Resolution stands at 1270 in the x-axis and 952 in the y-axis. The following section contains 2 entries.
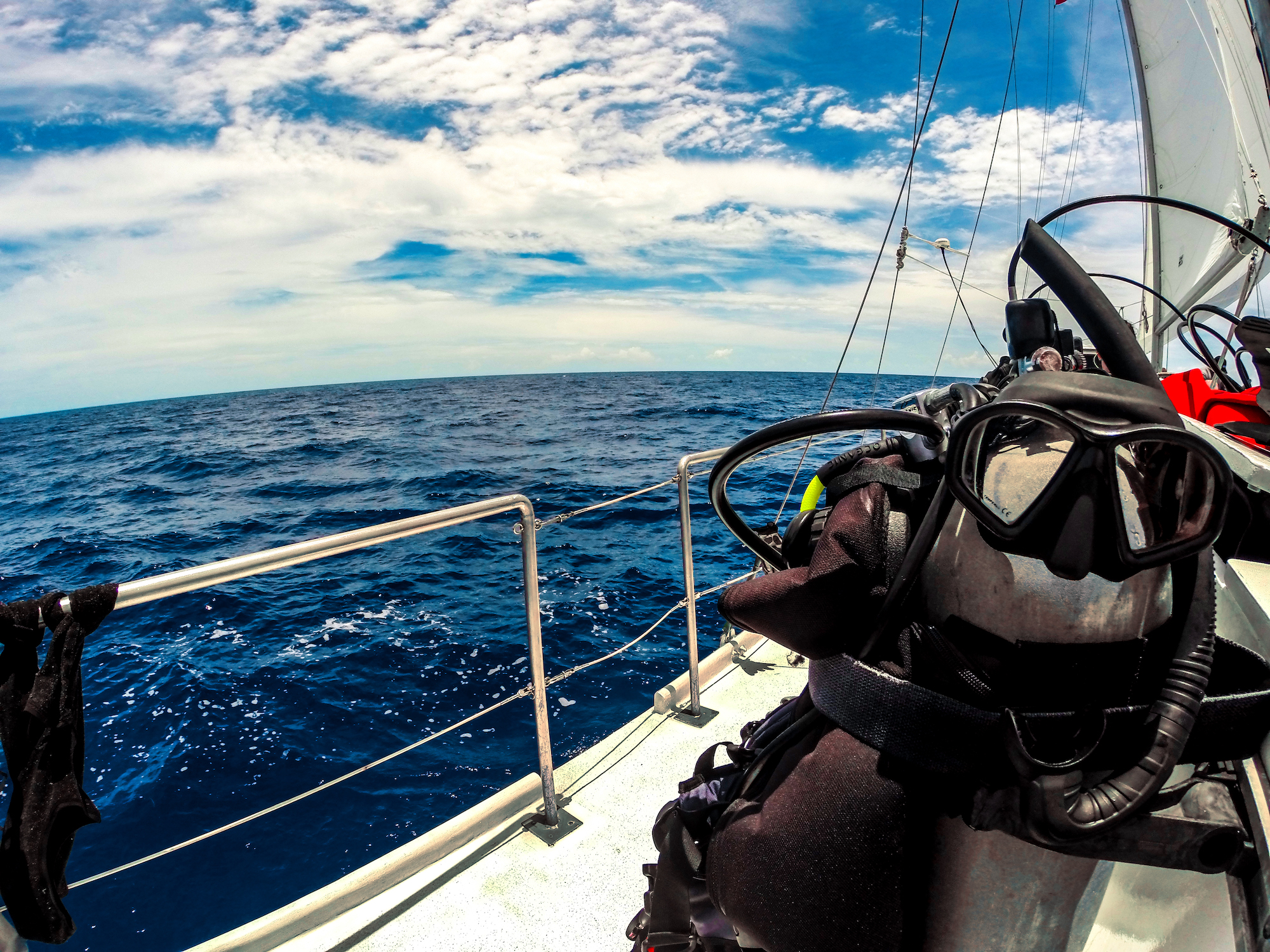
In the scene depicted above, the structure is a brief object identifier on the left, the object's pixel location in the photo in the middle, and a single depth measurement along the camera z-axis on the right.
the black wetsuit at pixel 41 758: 1.12
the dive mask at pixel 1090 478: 0.67
